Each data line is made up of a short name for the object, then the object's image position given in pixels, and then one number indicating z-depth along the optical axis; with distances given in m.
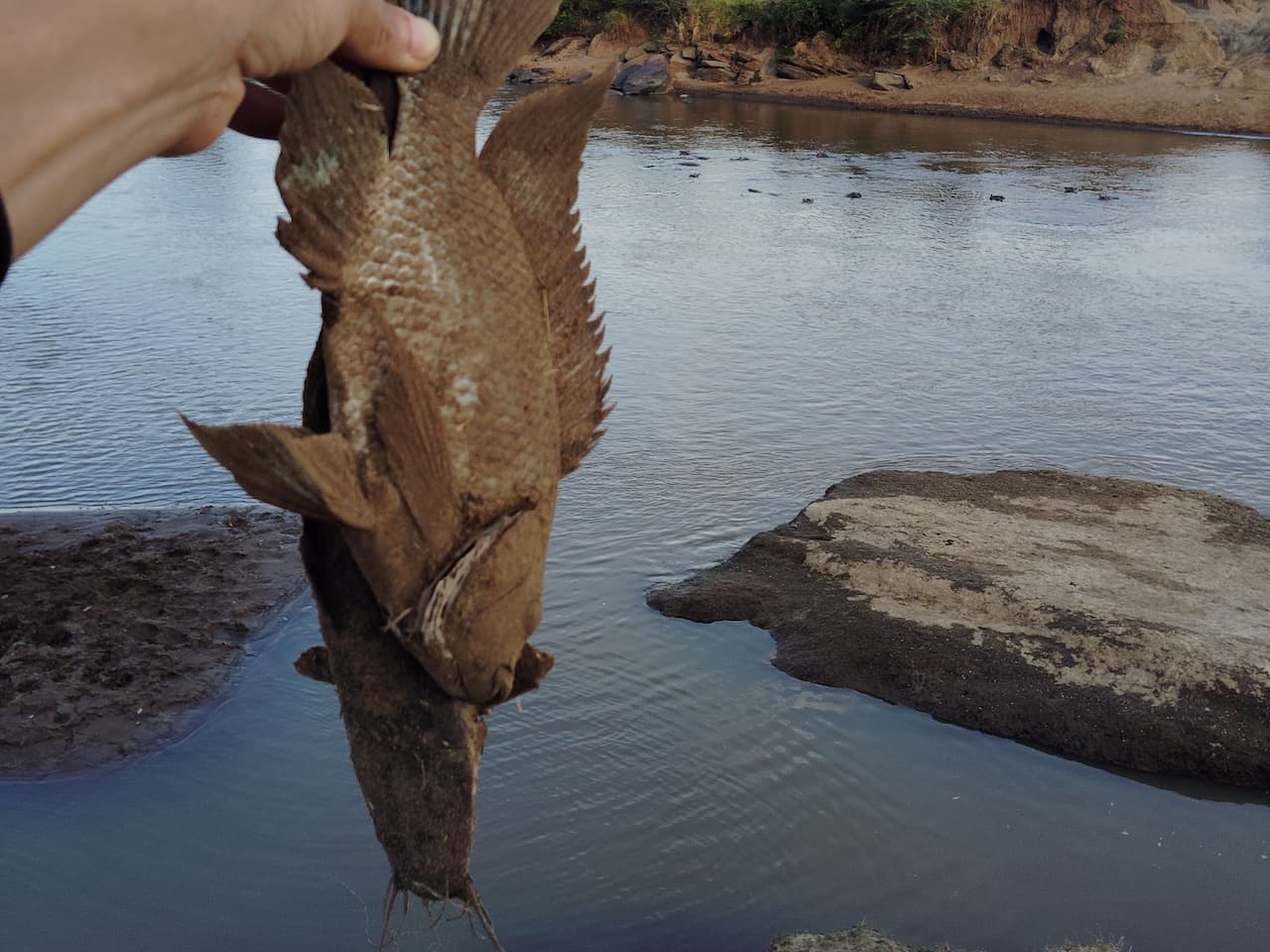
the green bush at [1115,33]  43.38
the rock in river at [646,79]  48.12
